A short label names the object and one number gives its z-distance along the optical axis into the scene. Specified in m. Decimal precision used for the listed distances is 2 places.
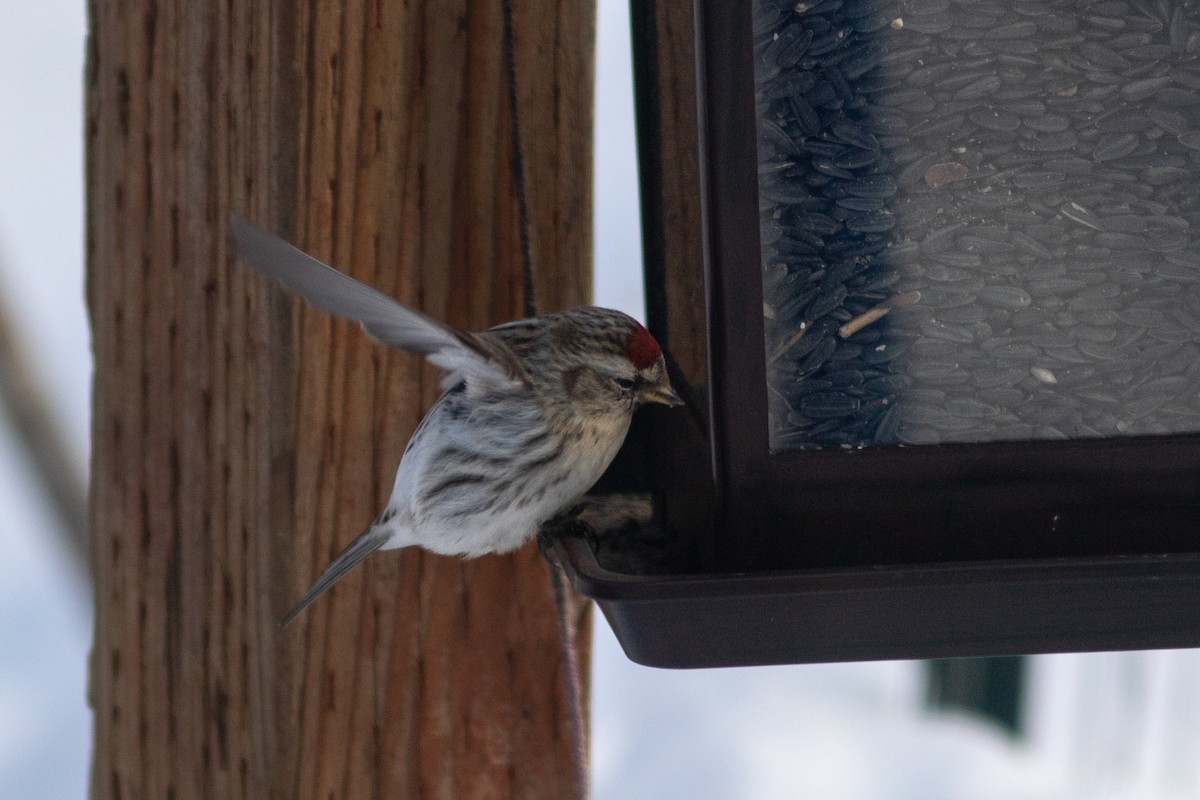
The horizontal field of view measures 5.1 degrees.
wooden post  3.31
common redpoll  3.33
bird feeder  3.25
